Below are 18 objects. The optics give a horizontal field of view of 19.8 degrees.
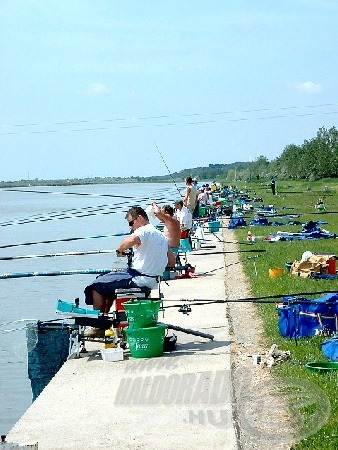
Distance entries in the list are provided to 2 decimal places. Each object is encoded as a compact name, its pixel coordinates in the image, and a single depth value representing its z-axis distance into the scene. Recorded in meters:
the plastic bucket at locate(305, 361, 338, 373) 8.11
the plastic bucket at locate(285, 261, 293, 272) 15.84
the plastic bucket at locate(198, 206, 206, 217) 31.24
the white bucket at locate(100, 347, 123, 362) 9.60
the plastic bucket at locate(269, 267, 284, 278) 15.25
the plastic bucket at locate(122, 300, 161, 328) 9.49
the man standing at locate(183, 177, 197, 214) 23.36
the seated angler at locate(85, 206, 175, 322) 10.32
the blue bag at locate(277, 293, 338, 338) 9.66
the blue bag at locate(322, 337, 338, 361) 8.62
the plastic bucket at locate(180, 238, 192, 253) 20.60
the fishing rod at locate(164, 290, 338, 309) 9.47
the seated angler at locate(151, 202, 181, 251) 14.59
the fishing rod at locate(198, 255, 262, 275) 17.56
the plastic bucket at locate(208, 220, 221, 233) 27.70
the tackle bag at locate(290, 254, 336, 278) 14.63
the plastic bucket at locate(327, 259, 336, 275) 14.59
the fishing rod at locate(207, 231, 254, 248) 22.33
